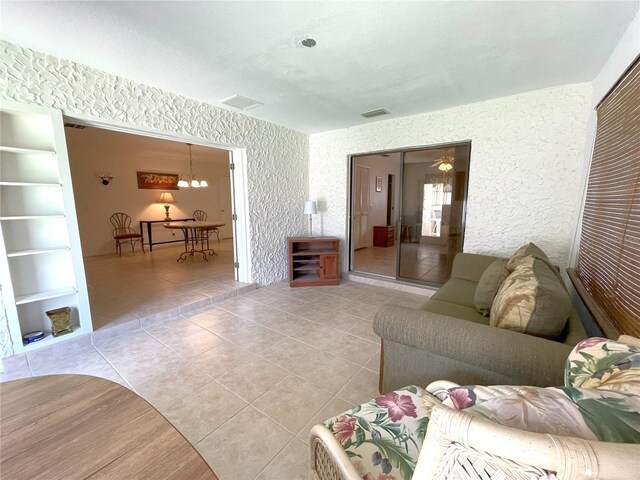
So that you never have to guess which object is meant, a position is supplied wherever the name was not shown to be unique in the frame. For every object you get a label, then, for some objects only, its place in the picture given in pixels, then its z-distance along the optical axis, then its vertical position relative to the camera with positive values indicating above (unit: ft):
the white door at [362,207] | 19.82 -0.26
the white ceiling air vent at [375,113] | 11.00 +3.97
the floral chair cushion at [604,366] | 2.12 -1.48
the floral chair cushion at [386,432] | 2.83 -2.81
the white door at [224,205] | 28.58 -0.08
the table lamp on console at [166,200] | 23.66 +0.39
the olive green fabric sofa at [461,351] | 3.56 -2.23
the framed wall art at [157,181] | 22.66 +2.13
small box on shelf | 7.50 -3.36
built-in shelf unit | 6.84 -0.64
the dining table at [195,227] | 18.50 -1.73
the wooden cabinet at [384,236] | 23.24 -2.83
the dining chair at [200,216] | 25.95 -1.16
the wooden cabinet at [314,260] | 13.53 -2.97
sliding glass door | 11.48 -0.42
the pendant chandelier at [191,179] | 21.71 +2.44
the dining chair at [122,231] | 20.67 -2.18
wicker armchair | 1.38 -1.50
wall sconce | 20.21 +2.11
